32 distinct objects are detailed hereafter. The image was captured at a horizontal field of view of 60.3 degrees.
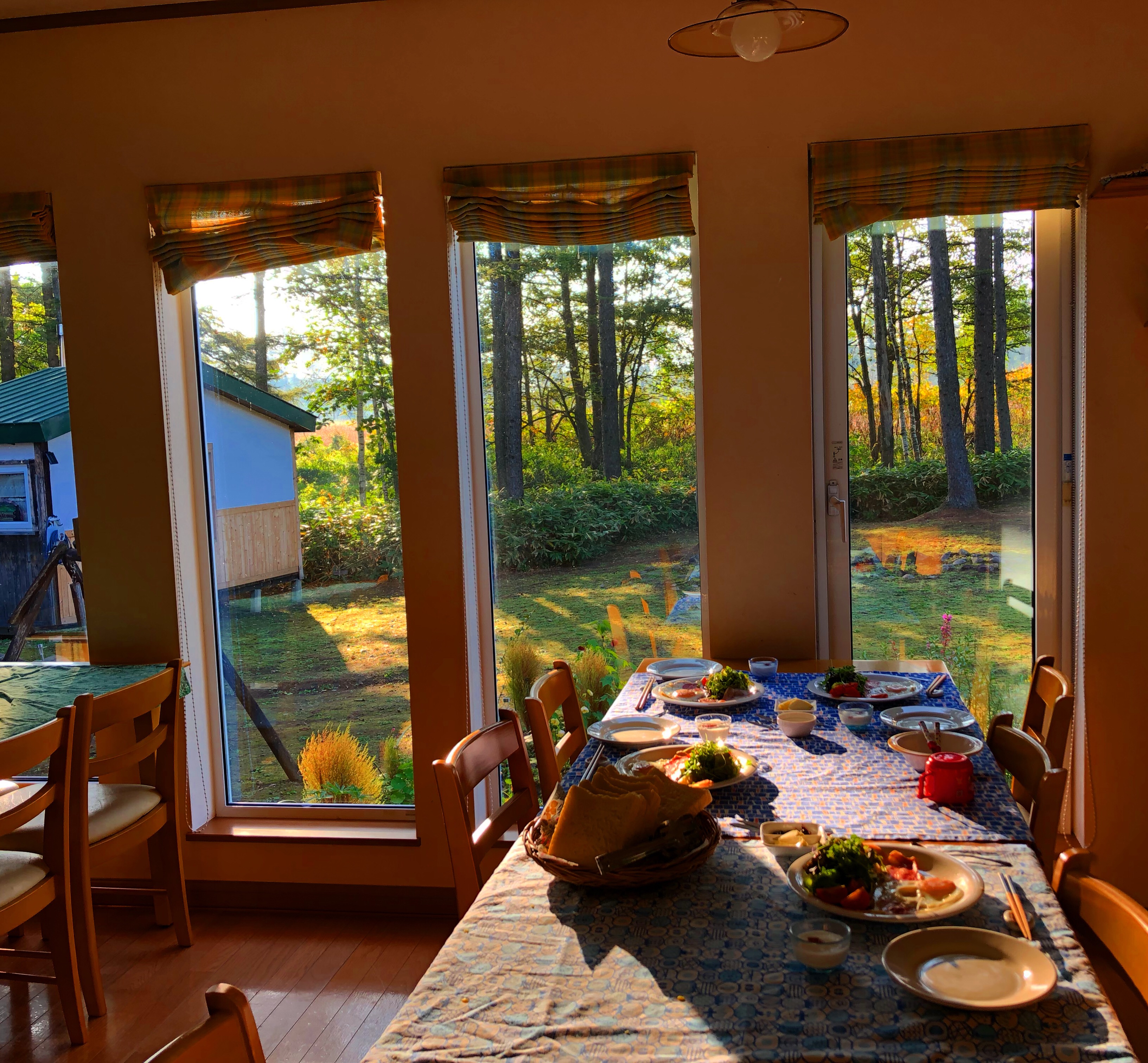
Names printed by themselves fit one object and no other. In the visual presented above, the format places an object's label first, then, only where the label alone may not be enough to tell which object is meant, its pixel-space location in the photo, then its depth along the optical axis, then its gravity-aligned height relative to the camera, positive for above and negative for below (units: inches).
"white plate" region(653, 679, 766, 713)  91.9 -23.2
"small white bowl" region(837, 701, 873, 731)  84.0 -22.7
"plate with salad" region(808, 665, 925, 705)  91.6 -22.9
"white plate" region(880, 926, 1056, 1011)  43.8 -24.4
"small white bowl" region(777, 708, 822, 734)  82.5 -22.6
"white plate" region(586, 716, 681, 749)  82.0 -23.4
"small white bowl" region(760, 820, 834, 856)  58.9 -23.4
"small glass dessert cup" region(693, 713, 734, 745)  81.9 -22.8
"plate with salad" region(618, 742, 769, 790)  70.8 -22.8
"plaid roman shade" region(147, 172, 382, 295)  120.7 +30.9
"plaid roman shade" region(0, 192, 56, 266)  126.6 +33.1
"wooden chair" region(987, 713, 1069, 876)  66.4 -24.2
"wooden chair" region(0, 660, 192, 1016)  101.3 -37.2
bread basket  55.1 -23.1
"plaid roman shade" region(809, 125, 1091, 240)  108.3 +30.0
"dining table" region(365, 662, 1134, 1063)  42.0 -24.9
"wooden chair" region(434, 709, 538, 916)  67.0 -23.9
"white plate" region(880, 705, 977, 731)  82.7 -23.2
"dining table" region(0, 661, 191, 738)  107.2 -24.2
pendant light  70.9 +31.2
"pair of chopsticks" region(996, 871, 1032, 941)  49.3 -24.1
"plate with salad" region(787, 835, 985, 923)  51.6 -23.6
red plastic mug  67.1 -22.8
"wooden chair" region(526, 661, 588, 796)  83.0 -23.5
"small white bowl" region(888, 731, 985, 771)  75.9 -23.5
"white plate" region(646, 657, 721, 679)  107.0 -23.2
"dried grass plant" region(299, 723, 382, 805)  132.6 -40.3
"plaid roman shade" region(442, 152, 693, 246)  114.7 +30.8
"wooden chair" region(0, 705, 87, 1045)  91.8 -37.4
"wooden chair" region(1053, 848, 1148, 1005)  44.8 -23.1
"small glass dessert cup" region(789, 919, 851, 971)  46.4 -23.4
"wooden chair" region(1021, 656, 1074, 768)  80.9 -23.3
